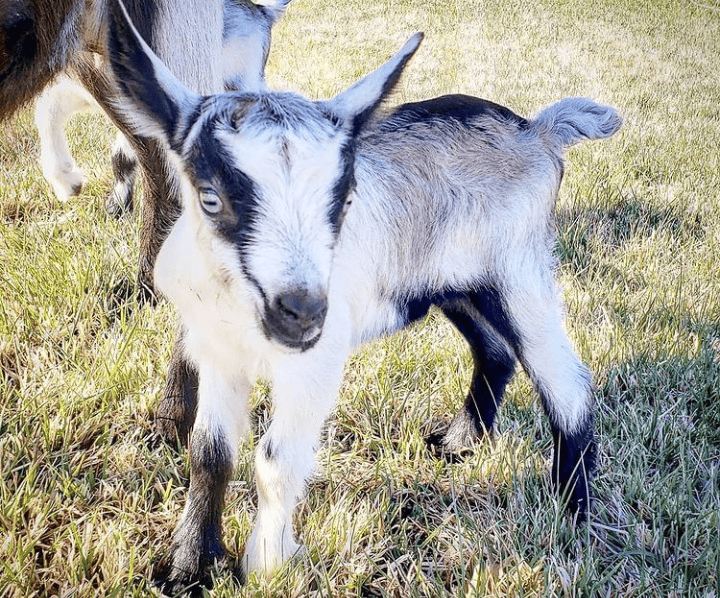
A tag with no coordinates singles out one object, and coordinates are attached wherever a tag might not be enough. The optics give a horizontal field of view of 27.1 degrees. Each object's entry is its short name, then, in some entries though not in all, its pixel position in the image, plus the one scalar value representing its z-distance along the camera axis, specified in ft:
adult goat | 2.70
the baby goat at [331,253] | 2.36
